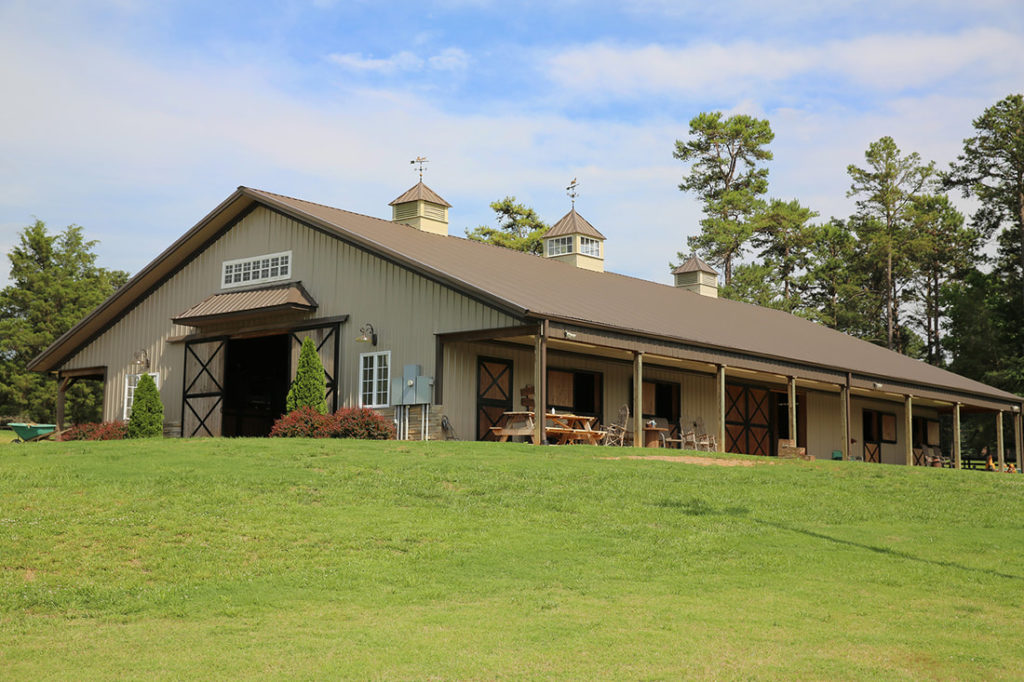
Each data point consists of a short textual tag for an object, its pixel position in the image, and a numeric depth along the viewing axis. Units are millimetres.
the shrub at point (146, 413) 22922
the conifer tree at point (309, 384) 21219
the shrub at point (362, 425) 20297
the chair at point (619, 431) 22172
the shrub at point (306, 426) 20297
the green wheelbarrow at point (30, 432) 27594
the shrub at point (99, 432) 23547
